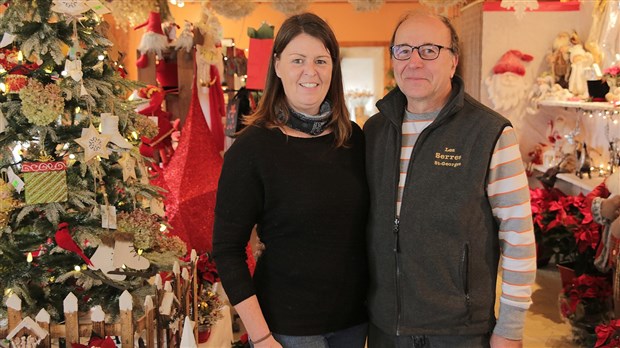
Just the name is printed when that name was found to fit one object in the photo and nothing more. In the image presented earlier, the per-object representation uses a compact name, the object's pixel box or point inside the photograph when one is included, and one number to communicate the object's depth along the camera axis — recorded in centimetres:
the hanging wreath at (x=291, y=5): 412
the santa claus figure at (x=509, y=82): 536
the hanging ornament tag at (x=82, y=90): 220
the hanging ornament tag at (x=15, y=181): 218
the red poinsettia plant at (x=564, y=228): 386
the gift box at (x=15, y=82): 218
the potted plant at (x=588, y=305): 358
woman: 162
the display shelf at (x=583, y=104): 386
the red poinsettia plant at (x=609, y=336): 264
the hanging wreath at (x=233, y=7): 421
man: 160
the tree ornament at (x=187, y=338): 163
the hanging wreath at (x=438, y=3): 396
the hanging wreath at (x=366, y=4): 404
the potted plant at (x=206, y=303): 289
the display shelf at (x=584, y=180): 421
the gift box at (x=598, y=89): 424
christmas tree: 218
